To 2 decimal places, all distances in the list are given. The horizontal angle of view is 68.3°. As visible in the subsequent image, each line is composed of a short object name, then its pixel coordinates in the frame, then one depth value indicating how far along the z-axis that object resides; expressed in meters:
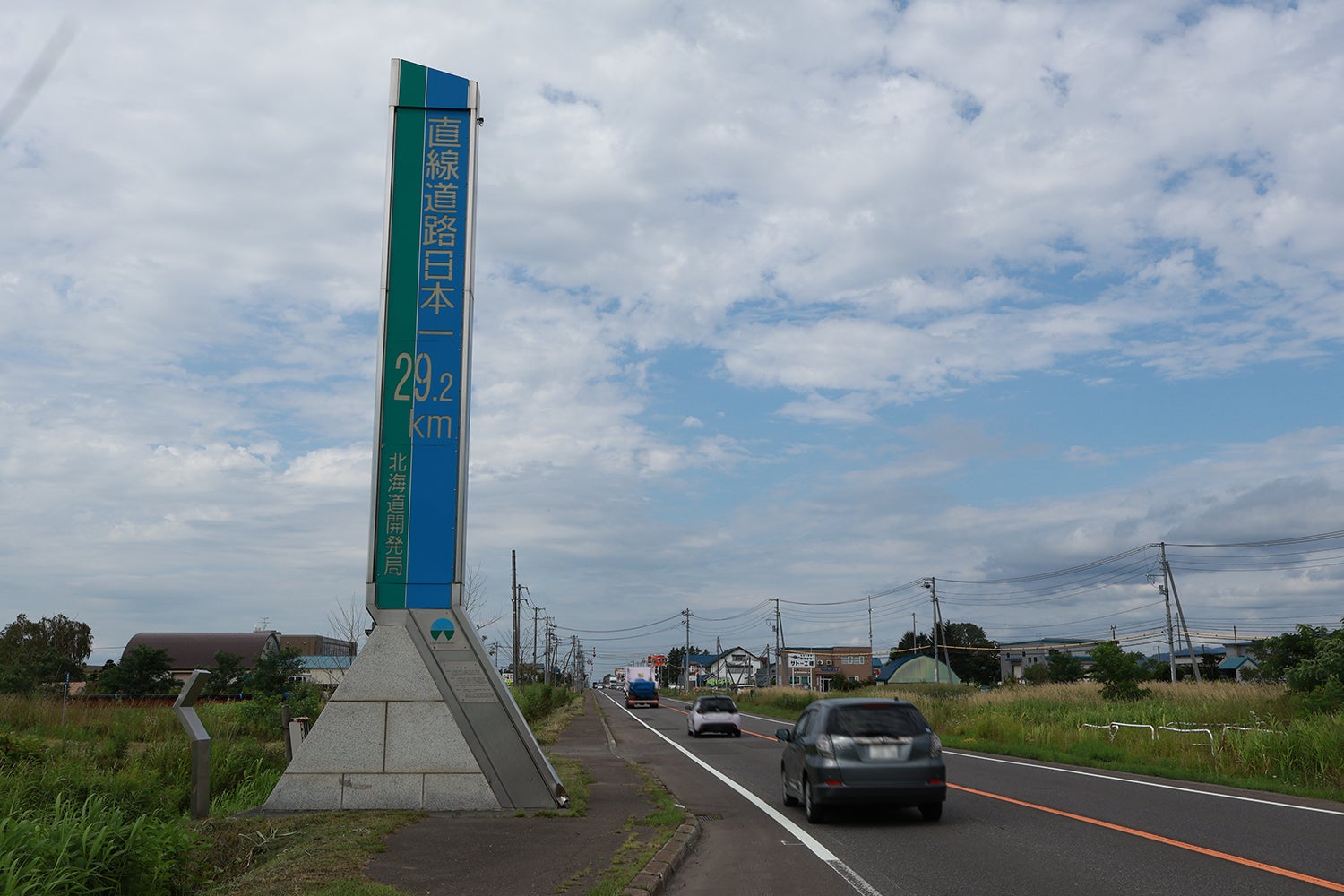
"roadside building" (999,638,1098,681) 111.50
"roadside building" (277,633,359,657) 80.18
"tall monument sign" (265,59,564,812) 12.13
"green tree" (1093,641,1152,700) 34.28
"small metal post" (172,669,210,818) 10.84
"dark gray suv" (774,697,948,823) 11.52
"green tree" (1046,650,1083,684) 78.67
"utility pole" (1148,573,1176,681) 57.56
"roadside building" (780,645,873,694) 128.25
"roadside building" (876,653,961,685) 95.06
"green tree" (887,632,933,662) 134.00
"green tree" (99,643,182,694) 45.22
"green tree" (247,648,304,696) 34.19
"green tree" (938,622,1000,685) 122.25
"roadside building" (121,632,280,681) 62.28
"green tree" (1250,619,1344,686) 29.14
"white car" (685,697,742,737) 32.97
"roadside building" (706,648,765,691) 158.12
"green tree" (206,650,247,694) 44.44
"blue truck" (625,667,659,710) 71.81
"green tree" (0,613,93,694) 38.27
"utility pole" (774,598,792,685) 102.61
